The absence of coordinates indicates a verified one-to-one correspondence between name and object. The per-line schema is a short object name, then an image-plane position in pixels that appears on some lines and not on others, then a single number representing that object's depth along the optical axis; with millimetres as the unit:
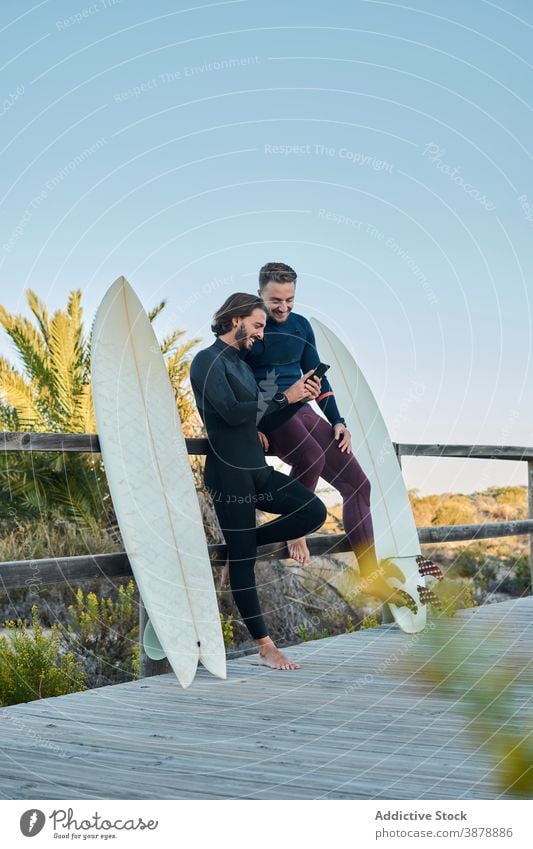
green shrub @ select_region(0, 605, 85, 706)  3865
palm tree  7336
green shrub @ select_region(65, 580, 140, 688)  4969
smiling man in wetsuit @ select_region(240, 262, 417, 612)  3602
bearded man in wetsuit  3285
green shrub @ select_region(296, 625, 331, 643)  5230
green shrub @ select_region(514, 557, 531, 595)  8422
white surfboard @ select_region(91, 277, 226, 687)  3205
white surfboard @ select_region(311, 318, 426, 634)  4250
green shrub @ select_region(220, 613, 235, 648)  4574
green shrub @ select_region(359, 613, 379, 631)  5218
